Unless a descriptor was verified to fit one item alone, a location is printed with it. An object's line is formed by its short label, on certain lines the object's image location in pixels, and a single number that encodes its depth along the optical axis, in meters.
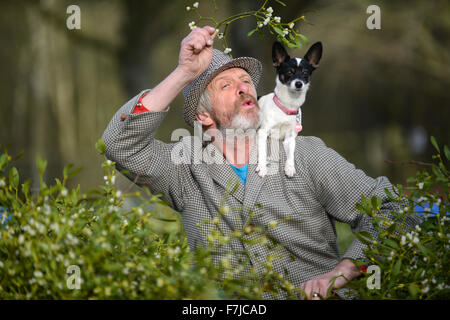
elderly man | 4.84
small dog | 4.97
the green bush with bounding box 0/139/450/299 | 4.32
